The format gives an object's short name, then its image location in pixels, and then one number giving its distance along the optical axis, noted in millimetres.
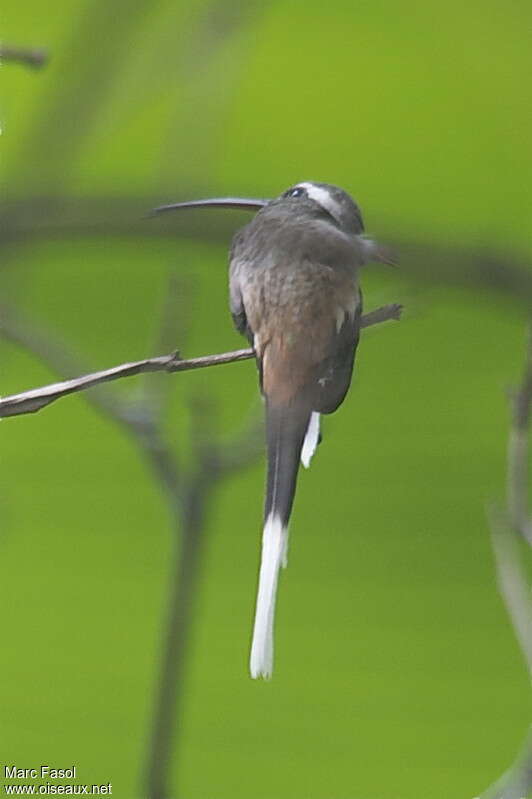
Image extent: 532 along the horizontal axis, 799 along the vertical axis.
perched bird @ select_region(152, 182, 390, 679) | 3248
